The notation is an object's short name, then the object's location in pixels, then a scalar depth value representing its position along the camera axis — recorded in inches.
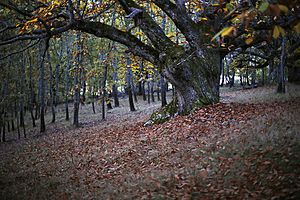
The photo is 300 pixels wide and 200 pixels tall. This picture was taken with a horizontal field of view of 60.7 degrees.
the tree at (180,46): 436.4
